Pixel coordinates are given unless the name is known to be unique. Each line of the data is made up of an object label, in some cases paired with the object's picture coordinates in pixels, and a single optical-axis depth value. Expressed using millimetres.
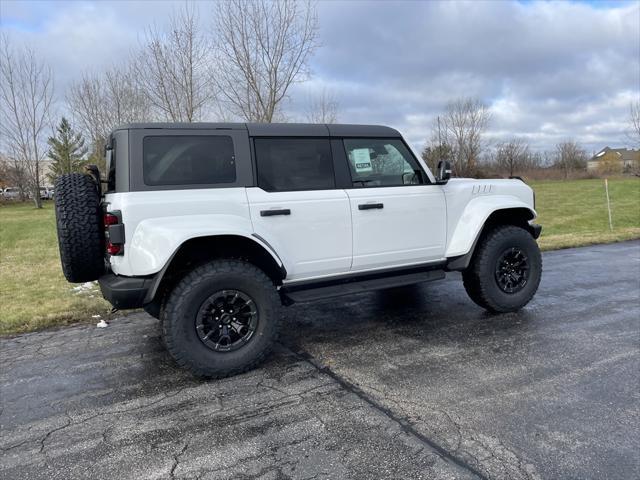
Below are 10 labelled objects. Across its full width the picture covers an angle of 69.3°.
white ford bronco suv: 3518
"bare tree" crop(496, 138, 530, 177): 45706
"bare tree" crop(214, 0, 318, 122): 11617
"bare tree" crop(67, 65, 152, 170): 15969
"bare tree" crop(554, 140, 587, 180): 55216
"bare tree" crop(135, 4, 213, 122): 12930
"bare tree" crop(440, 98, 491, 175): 35531
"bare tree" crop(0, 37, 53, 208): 27480
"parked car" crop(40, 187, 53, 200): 46662
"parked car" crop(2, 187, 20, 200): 44803
